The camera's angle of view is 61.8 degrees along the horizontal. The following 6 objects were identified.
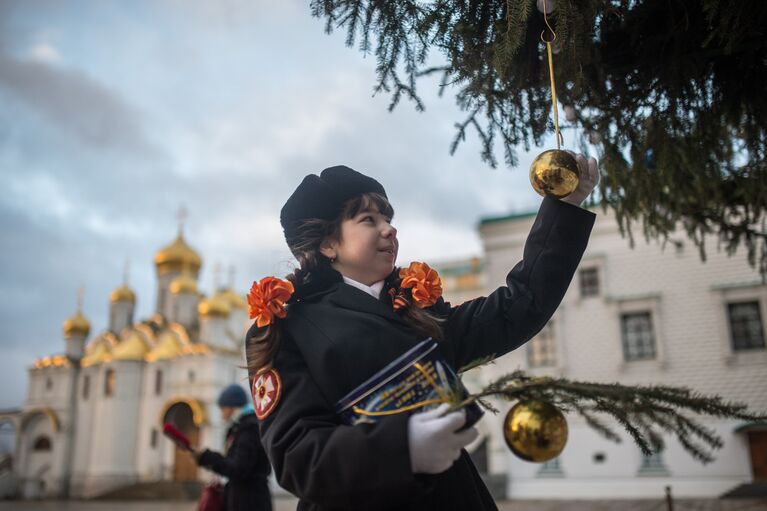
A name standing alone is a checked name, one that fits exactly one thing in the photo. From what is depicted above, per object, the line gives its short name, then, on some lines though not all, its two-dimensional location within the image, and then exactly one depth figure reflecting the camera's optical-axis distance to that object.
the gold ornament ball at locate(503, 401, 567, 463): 1.54
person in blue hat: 4.96
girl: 1.53
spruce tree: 2.74
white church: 28.98
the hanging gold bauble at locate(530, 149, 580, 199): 2.01
